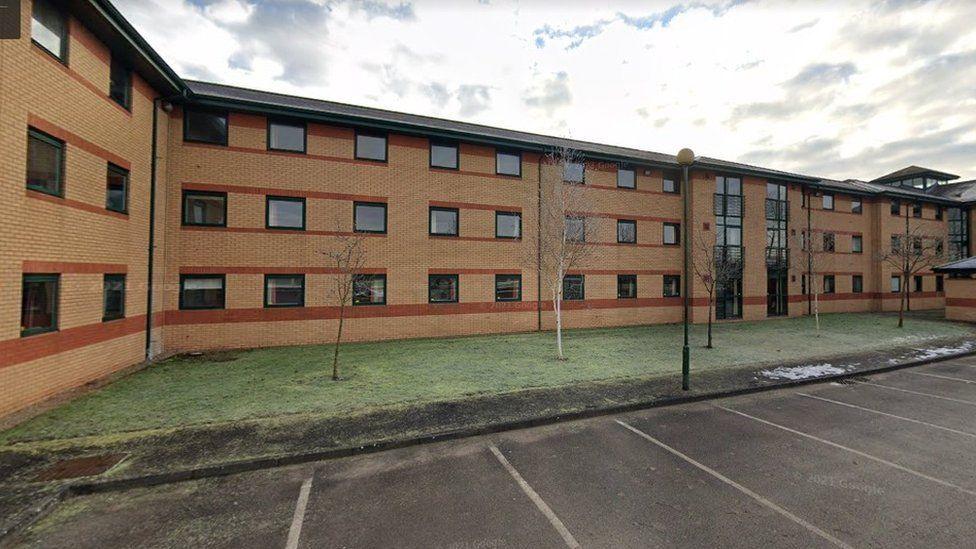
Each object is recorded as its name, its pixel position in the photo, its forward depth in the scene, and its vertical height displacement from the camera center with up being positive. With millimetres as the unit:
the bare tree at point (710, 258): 20711 +1192
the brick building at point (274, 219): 8375 +2380
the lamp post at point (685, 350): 9050 -1704
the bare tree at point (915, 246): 26269 +2731
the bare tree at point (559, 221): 13726 +2694
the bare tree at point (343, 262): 14711 +747
